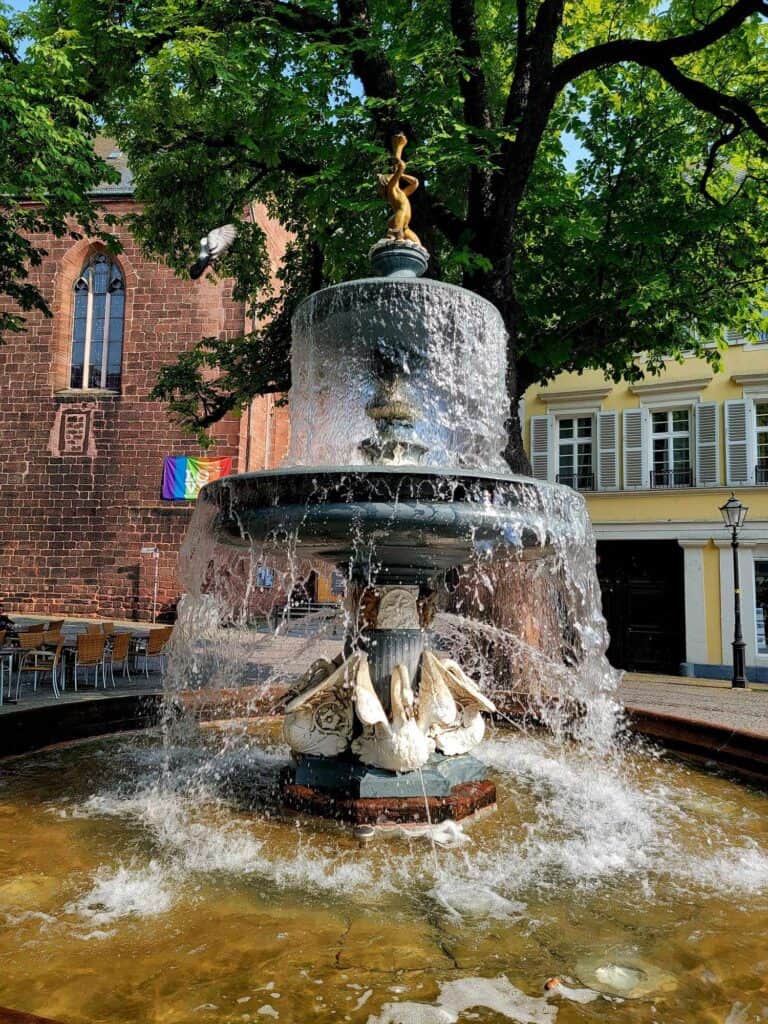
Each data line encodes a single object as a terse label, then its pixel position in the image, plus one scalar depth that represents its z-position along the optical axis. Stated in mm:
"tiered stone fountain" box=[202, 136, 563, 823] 3865
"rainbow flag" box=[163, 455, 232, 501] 25375
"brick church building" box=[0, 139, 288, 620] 25703
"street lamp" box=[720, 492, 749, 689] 14830
